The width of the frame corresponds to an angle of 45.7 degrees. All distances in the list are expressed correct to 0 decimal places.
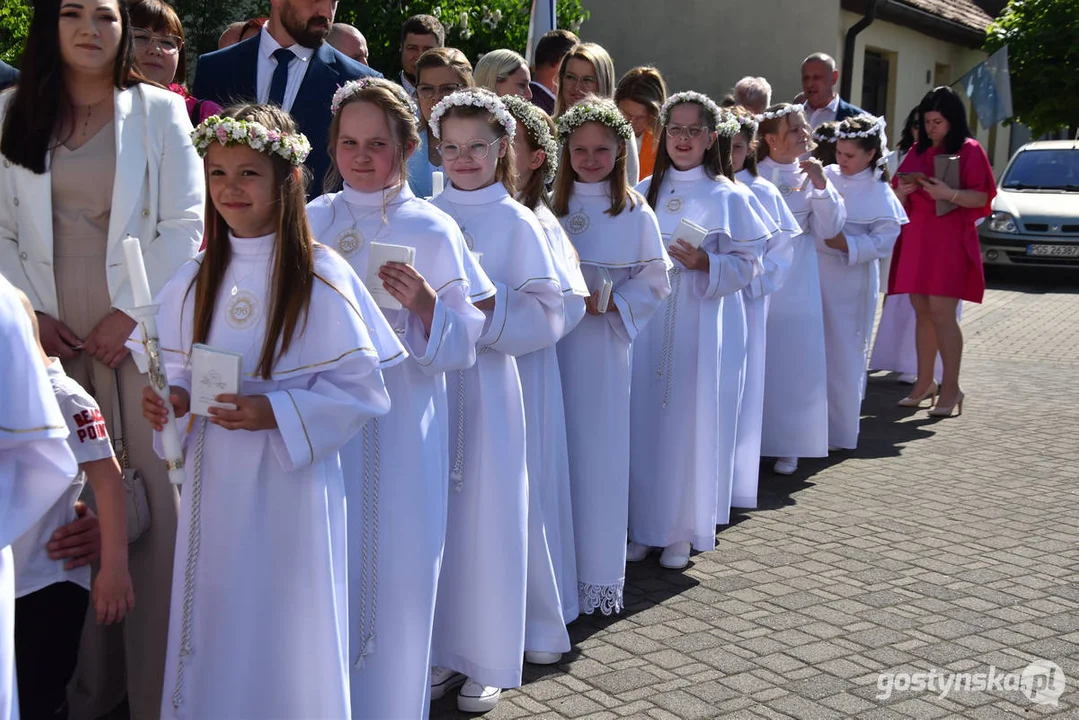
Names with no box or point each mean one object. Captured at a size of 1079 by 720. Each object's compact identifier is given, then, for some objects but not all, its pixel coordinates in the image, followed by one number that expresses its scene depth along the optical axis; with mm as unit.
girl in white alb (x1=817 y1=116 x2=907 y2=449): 8602
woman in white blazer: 4012
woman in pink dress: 9461
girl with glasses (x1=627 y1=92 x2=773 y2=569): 6023
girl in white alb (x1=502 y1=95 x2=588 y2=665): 4797
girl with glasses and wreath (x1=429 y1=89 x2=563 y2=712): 4391
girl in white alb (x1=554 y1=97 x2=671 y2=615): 5293
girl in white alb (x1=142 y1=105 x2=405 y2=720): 3322
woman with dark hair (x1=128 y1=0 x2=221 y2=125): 5047
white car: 17469
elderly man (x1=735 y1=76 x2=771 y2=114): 9016
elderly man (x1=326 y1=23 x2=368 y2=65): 7133
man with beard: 5289
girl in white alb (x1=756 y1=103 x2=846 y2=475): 8016
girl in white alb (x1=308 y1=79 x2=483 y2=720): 3811
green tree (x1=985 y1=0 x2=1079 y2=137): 22625
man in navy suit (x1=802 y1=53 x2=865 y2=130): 10219
